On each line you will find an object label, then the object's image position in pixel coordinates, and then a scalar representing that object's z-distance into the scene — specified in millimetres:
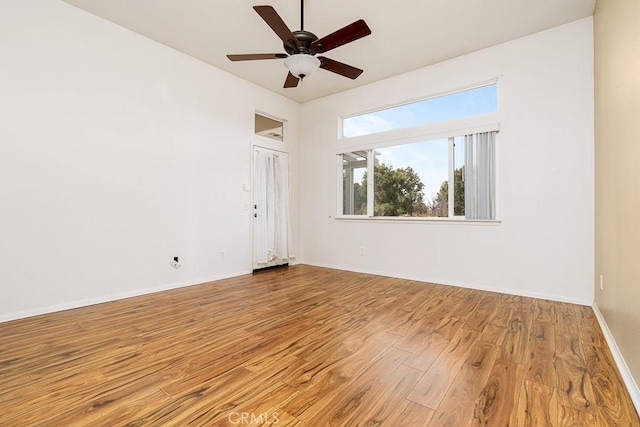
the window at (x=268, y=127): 5281
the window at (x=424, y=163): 3828
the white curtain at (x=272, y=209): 5051
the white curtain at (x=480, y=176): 3738
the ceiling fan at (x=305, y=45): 2390
